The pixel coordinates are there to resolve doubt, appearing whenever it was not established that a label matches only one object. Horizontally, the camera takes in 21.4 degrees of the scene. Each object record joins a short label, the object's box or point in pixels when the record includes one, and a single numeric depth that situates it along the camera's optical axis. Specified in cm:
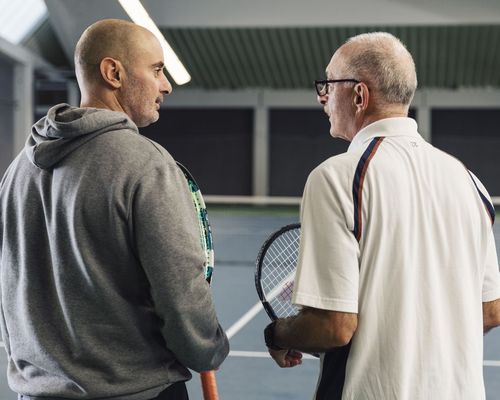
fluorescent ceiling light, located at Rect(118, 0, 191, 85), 1871
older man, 262
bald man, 262
